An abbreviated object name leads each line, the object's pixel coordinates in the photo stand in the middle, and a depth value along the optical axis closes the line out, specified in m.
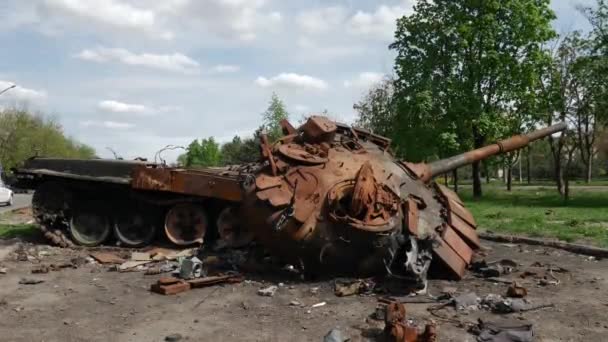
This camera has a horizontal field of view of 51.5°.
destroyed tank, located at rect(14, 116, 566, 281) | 7.83
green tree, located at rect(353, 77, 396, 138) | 34.72
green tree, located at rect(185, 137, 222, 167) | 51.55
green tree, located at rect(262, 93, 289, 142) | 34.99
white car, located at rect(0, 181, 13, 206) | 25.31
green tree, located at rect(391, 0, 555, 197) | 26.31
